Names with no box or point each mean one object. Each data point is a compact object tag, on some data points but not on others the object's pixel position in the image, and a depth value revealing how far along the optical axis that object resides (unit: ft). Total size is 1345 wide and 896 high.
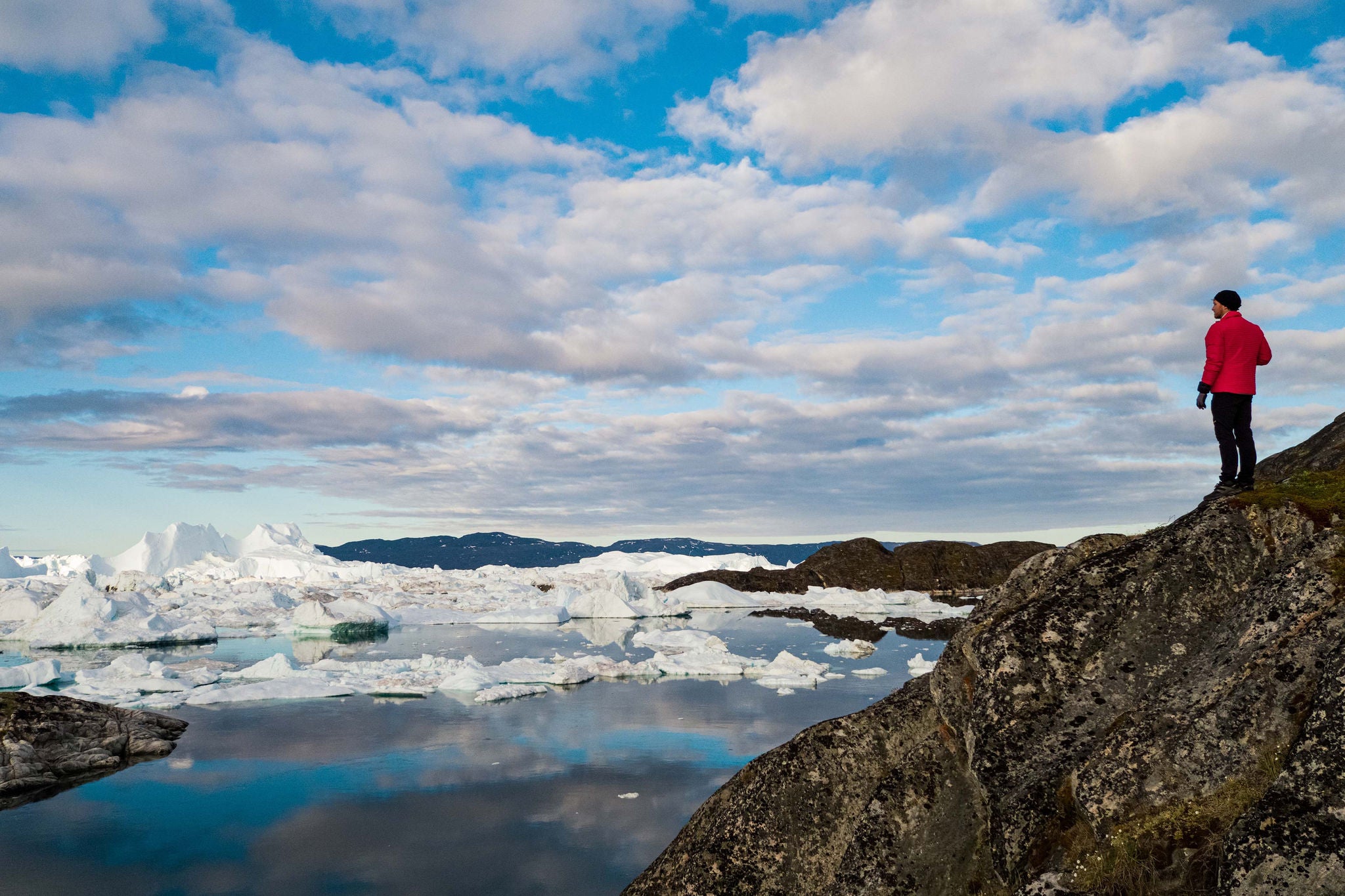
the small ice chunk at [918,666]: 79.05
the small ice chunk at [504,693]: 70.69
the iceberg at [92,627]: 117.91
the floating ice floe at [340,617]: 133.59
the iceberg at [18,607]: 133.90
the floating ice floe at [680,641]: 101.19
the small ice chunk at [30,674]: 80.89
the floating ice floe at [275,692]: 72.08
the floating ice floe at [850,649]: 94.58
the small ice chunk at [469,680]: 77.25
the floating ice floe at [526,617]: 148.46
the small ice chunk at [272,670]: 81.30
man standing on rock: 23.61
